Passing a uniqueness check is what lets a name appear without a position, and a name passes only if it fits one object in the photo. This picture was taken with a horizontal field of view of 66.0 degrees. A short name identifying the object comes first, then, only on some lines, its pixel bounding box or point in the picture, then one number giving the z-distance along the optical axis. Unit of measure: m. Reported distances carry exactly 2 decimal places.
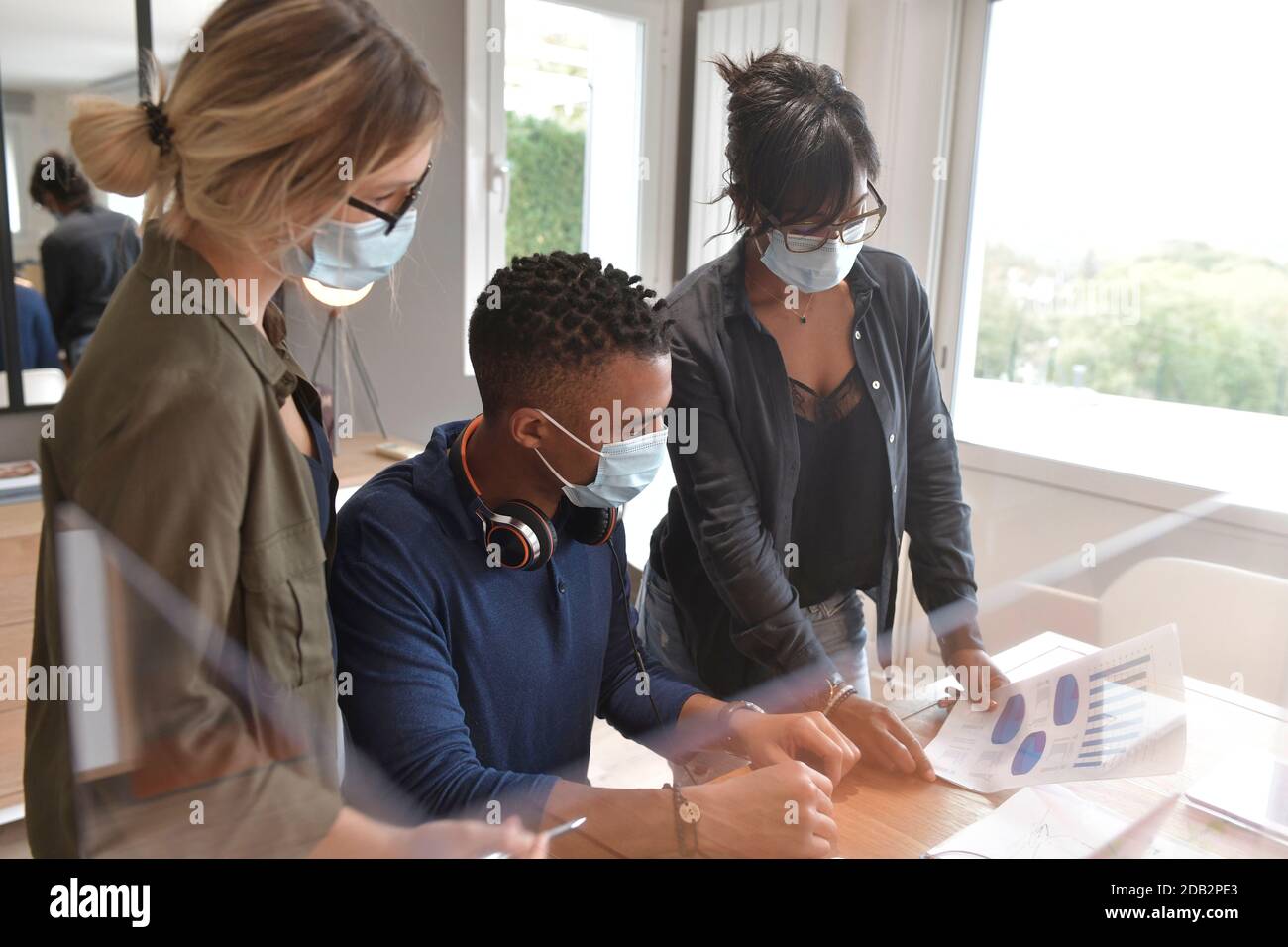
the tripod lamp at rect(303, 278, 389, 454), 2.47
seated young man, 0.99
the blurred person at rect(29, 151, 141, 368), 2.17
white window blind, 2.78
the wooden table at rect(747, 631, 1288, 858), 1.04
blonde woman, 0.71
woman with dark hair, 1.32
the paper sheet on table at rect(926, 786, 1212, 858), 1.01
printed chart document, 1.12
